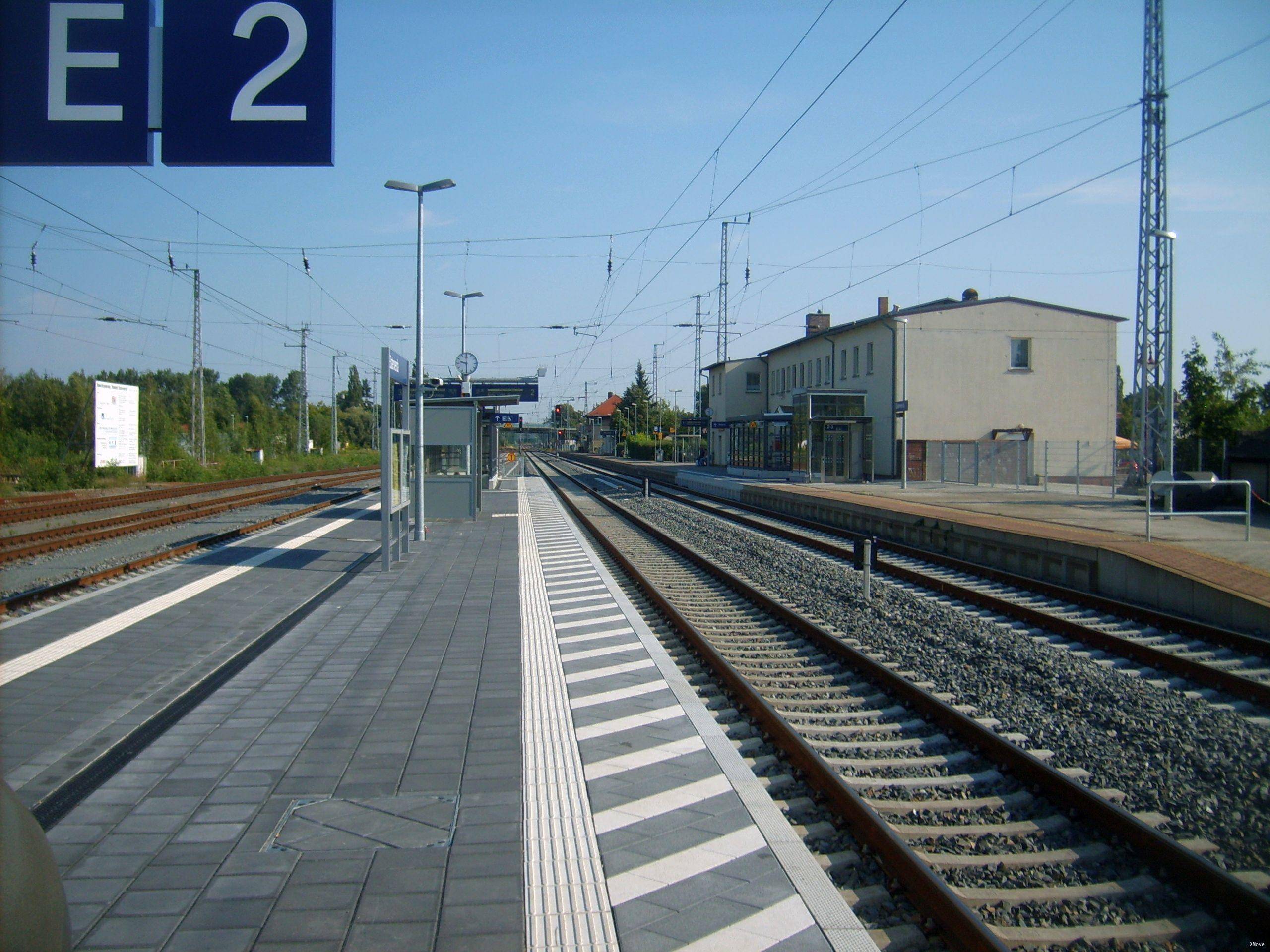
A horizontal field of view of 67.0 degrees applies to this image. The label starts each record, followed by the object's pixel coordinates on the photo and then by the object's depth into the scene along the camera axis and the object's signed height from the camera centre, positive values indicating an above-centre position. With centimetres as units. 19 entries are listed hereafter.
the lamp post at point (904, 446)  3259 +47
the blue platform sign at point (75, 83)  623 +246
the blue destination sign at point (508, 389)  4416 +319
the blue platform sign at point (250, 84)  677 +261
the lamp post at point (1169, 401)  2078 +134
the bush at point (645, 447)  9062 +91
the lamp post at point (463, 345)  3468 +465
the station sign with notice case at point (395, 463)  1309 -15
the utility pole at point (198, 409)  3691 +182
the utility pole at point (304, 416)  5188 +216
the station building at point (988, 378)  4112 +358
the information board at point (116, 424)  3167 +93
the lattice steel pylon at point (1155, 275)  2183 +444
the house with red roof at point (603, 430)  11824 +373
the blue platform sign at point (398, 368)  1409 +132
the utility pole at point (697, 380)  5897 +490
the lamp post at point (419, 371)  1808 +154
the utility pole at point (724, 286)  4984 +902
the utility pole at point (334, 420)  5903 +207
